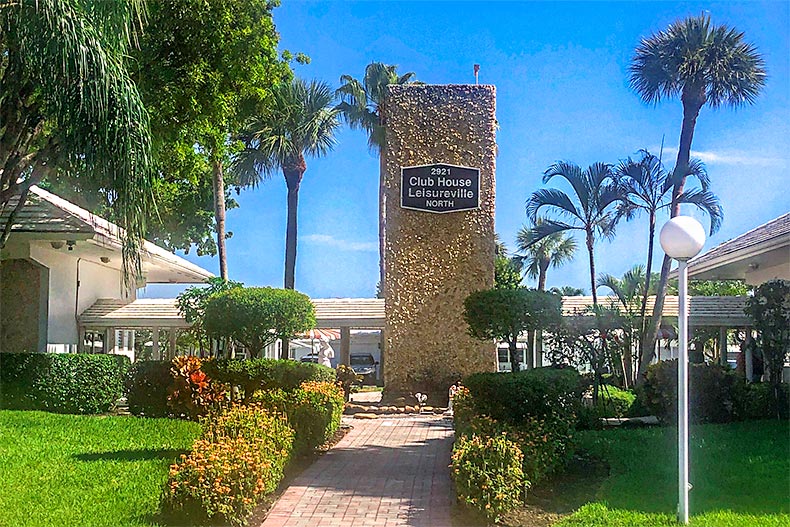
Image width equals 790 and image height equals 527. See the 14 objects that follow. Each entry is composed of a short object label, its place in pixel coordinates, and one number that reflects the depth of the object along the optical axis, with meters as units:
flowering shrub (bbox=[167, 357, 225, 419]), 13.26
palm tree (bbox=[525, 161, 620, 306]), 17.31
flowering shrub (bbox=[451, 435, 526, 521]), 7.18
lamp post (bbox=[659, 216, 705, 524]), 7.20
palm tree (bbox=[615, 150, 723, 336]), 16.12
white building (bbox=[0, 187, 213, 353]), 15.18
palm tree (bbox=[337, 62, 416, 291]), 29.53
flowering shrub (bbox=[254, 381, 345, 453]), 10.41
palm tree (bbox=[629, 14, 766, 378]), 15.54
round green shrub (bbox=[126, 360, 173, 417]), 14.59
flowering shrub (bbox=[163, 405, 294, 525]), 6.88
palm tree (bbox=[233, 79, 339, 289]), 26.17
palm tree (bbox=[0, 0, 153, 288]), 8.80
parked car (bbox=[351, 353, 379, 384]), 33.89
